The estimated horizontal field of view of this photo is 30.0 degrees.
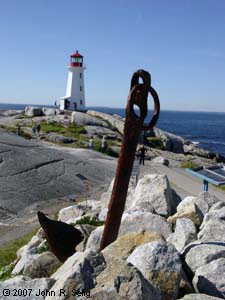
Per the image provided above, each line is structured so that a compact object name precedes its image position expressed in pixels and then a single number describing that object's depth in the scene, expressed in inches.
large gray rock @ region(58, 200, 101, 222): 469.4
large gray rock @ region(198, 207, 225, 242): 264.5
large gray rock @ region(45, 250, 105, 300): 181.8
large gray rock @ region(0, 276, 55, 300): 191.9
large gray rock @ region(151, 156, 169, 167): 1128.1
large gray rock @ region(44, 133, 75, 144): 1431.0
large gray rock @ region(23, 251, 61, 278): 256.2
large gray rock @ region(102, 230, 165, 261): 228.4
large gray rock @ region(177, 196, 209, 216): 337.5
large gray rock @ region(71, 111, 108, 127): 1972.4
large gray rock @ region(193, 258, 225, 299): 204.4
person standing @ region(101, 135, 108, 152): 1281.3
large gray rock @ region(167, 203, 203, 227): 303.6
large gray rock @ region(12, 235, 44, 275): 283.3
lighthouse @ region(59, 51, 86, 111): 2536.9
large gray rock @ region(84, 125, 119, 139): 1760.6
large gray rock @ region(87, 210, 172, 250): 291.6
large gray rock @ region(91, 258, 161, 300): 174.7
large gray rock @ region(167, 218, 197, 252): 261.3
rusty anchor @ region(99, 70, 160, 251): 239.1
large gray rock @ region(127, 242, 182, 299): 197.3
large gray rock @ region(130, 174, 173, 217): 358.3
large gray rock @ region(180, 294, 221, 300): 191.8
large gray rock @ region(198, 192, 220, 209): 355.3
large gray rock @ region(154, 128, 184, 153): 1856.5
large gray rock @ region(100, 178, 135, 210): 435.4
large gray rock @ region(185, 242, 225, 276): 225.0
